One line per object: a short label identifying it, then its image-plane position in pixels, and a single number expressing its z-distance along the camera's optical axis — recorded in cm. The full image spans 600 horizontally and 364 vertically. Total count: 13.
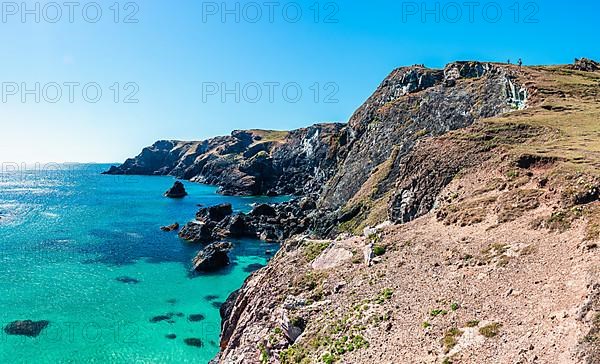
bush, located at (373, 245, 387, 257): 2934
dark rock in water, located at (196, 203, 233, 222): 10644
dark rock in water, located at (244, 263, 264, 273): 6794
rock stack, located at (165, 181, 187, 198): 16150
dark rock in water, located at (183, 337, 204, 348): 4262
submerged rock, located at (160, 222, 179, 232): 9872
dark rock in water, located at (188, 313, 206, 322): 4874
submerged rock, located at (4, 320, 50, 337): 4478
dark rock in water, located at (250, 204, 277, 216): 10569
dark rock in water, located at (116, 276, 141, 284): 6164
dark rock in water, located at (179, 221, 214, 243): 8650
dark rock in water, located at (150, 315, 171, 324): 4819
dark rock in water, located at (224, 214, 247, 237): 9225
